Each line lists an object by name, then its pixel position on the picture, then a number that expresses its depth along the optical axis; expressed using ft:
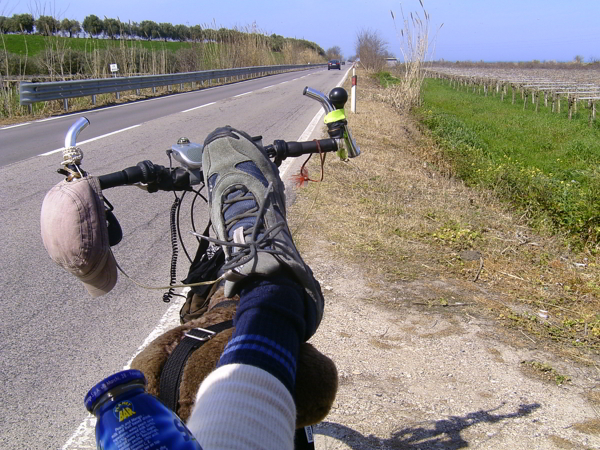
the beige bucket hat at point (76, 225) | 4.26
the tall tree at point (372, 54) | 117.70
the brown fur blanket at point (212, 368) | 3.88
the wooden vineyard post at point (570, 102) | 73.15
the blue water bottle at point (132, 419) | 2.15
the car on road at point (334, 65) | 204.64
